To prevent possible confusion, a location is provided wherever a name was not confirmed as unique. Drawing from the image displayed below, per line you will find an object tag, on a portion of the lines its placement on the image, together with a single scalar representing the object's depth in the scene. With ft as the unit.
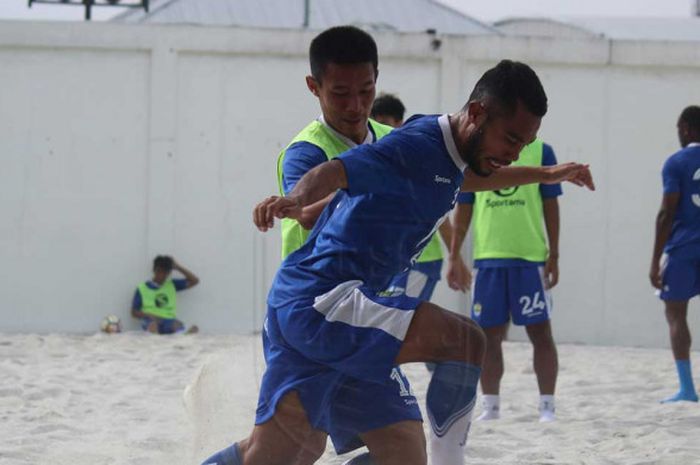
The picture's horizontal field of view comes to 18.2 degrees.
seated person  67.39
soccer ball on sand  67.61
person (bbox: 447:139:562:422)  39.67
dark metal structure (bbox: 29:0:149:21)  83.63
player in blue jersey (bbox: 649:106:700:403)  43.38
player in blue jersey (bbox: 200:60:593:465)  20.07
